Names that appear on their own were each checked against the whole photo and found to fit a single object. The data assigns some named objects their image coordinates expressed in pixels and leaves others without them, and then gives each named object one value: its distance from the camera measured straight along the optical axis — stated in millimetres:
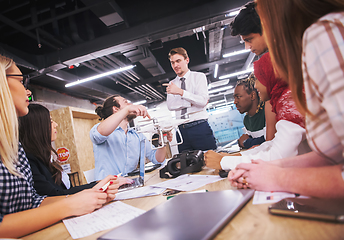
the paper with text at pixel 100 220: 572
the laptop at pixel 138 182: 1105
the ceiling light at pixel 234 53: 5676
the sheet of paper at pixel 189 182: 851
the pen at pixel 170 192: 805
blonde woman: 645
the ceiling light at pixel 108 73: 4984
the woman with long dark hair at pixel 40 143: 1346
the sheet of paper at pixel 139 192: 870
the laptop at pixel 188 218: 388
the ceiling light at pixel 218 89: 10090
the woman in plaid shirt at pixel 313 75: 366
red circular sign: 4156
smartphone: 344
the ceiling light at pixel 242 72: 7906
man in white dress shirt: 2064
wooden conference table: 324
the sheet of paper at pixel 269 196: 509
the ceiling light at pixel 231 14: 3531
